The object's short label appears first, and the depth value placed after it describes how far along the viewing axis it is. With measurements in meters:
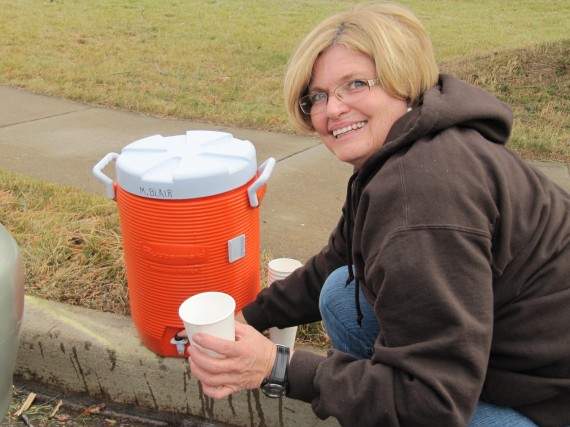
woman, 1.30
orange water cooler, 1.93
